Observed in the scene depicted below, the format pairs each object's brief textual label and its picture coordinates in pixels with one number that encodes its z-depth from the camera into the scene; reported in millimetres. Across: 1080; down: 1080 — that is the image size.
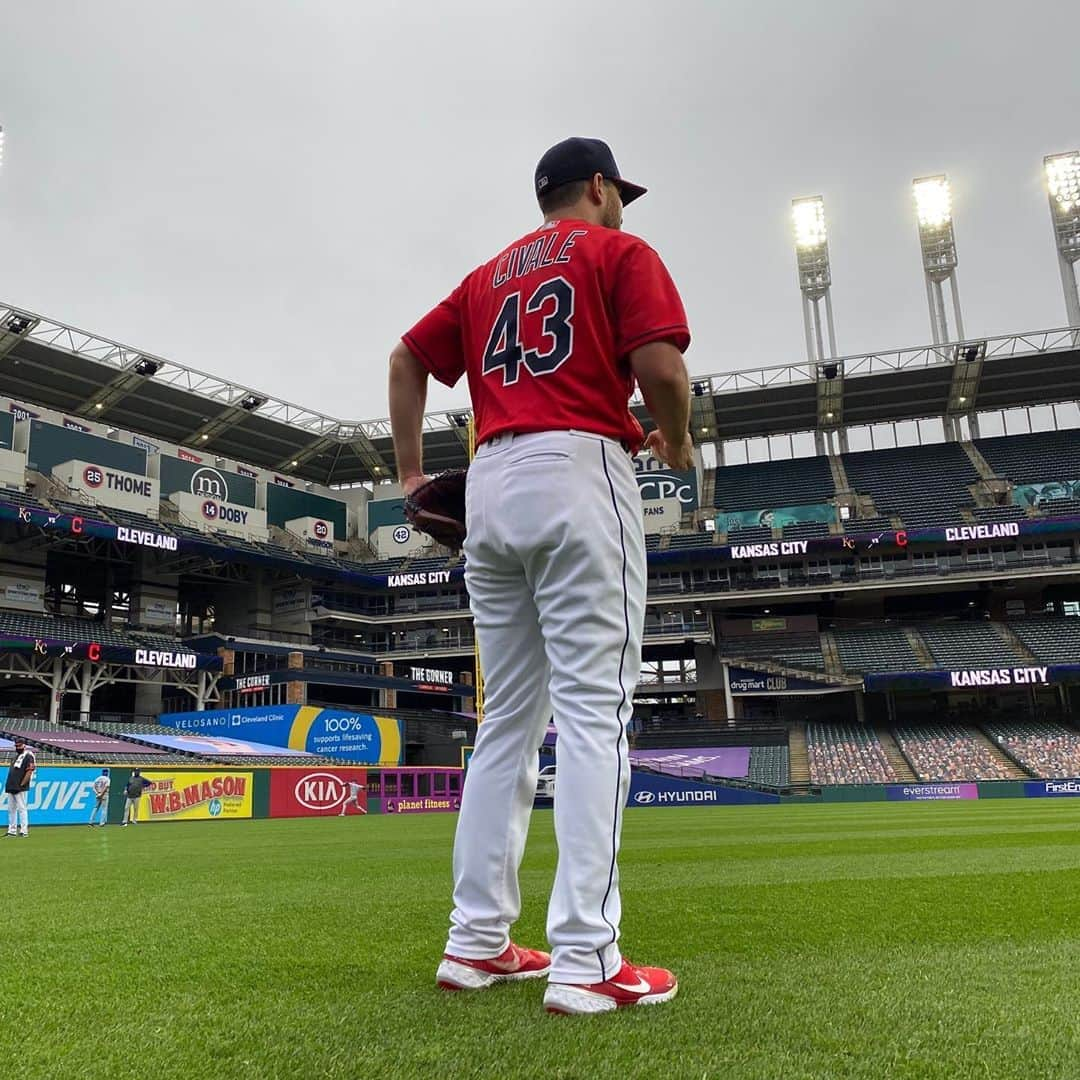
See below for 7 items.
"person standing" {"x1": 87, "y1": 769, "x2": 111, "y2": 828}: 17608
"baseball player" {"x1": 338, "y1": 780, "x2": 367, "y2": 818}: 23781
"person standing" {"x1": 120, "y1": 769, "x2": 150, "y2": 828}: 17781
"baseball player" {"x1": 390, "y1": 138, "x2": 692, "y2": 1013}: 2195
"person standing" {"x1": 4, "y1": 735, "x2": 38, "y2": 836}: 13695
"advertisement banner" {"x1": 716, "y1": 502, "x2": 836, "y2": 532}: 42875
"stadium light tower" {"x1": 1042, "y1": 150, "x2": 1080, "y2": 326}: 40781
